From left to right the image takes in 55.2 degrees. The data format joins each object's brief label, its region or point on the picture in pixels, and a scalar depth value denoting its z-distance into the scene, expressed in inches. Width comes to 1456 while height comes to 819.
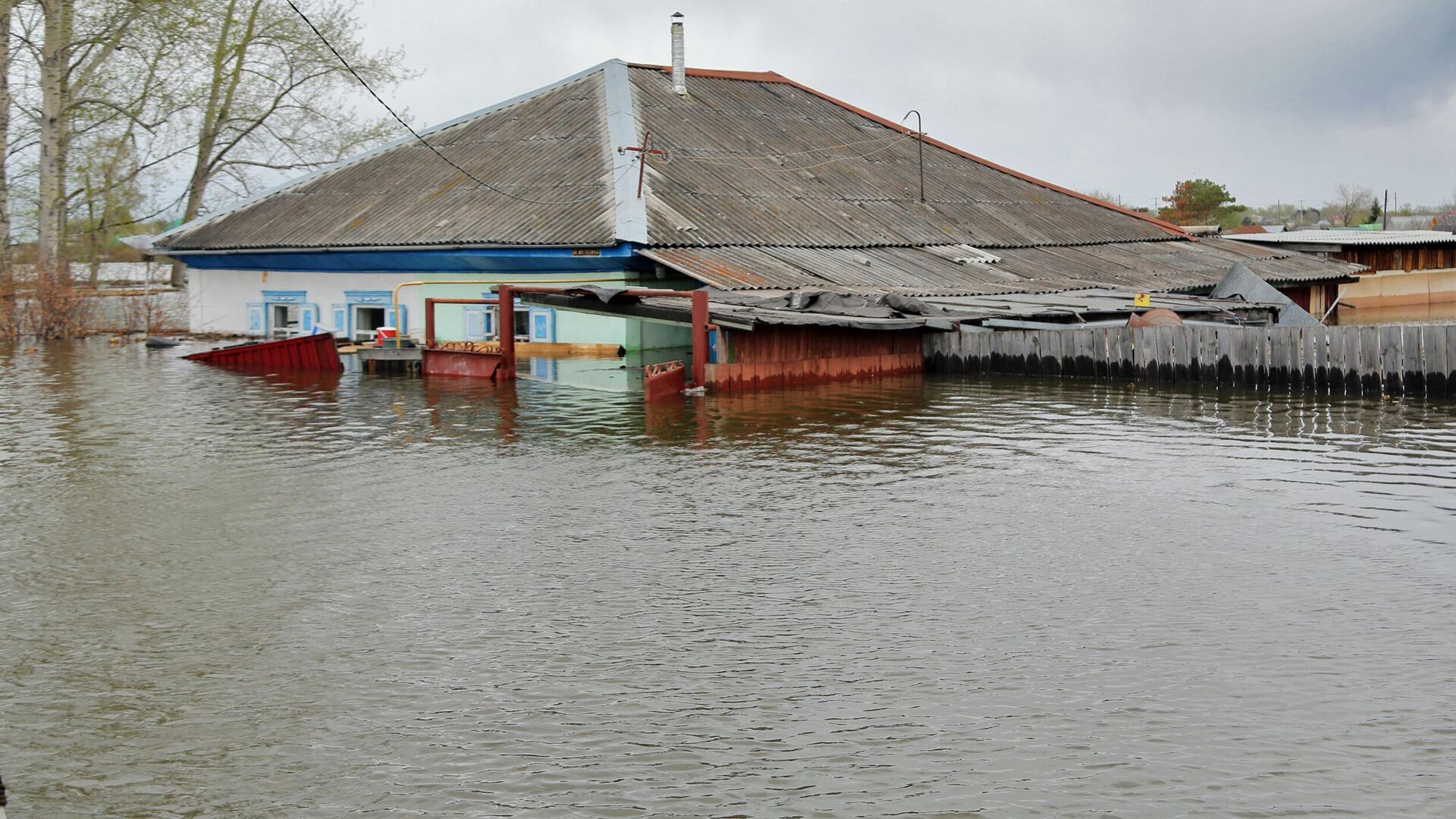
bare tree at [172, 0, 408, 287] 1891.0
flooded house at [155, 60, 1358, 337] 1204.5
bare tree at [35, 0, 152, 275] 1563.7
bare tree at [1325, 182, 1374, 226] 4701.3
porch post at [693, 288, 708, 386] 936.9
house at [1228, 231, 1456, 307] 2172.7
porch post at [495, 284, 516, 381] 1067.3
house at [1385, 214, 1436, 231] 3597.4
